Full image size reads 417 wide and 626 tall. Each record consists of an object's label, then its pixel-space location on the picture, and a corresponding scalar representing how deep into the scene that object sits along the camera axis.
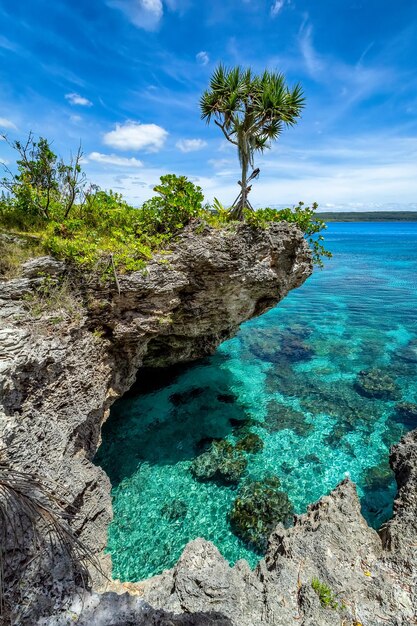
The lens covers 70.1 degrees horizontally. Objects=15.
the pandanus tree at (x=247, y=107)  9.41
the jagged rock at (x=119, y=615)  3.91
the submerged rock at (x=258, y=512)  7.73
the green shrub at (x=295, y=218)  8.91
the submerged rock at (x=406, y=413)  11.64
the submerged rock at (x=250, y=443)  10.28
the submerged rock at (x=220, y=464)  9.26
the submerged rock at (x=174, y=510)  8.12
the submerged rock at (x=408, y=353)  16.33
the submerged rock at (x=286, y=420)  11.26
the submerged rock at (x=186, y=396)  12.40
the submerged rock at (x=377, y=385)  13.32
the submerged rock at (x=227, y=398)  12.71
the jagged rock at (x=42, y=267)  6.69
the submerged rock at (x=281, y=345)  16.59
